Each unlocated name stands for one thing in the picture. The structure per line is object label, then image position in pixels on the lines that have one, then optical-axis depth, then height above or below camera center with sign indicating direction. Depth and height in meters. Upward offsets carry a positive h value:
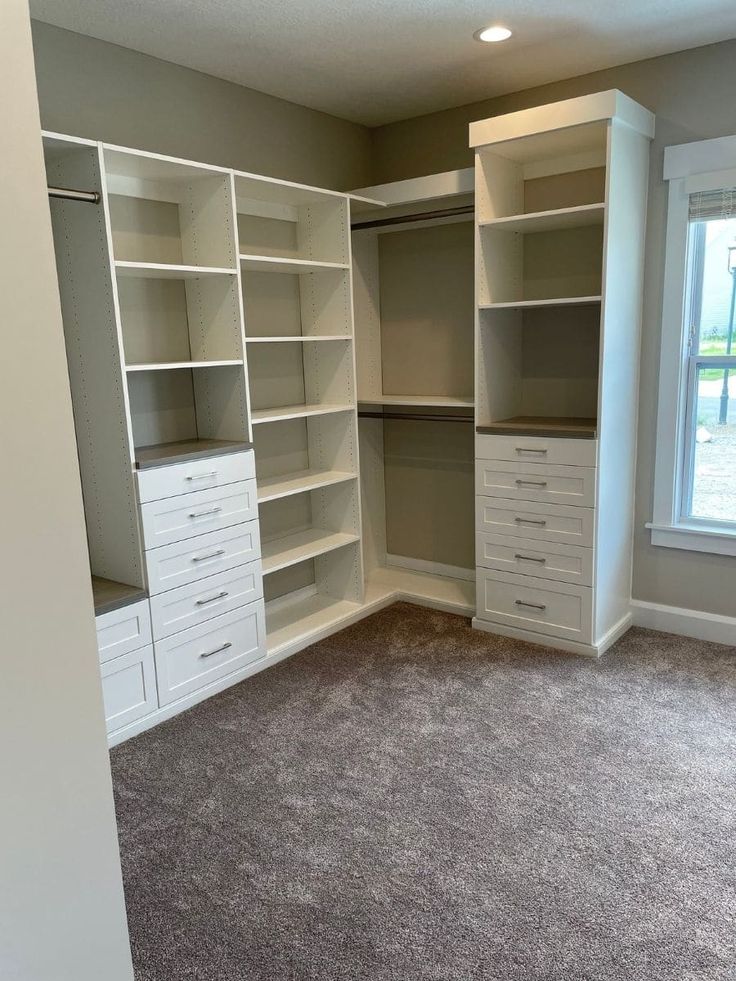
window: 3.22 -0.14
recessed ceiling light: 2.88 +1.17
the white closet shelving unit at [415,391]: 3.97 -0.31
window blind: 3.17 +0.52
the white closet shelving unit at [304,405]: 3.57 -0.32
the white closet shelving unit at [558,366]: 3.14 -0.16
